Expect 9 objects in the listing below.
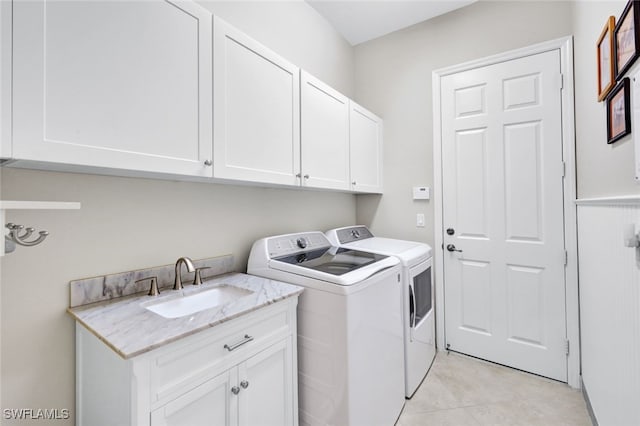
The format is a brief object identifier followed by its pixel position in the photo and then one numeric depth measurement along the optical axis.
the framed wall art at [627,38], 1.06
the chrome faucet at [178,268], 1.35
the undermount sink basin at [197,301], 1.35
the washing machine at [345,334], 1.39
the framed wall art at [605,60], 1.30
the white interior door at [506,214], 2.13
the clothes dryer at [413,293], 1.91
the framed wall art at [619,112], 1.16
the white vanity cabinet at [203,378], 0.90
